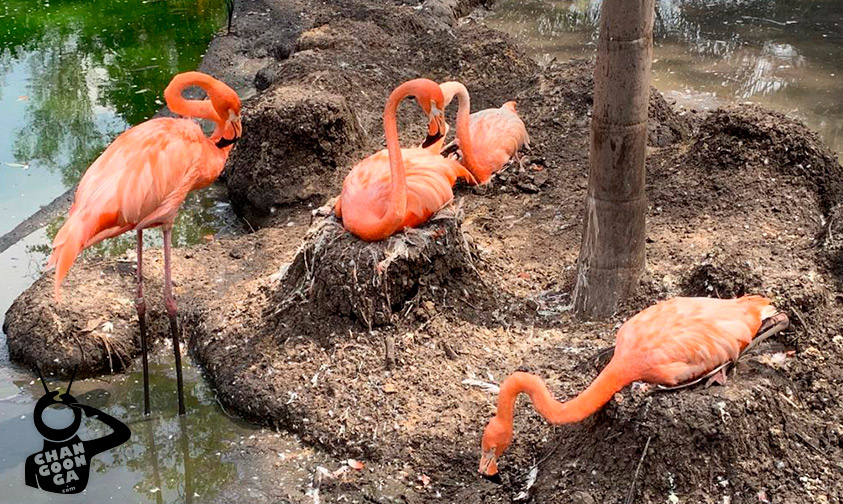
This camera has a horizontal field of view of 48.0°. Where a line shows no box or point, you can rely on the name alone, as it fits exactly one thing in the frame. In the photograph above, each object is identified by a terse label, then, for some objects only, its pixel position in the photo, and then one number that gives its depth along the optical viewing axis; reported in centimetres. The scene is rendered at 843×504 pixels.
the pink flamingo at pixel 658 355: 333
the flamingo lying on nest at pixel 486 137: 551
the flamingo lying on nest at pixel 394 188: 436
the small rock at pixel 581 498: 333
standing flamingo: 405
